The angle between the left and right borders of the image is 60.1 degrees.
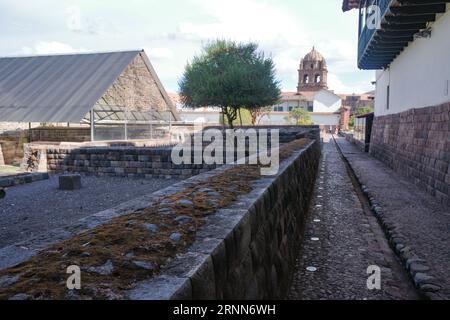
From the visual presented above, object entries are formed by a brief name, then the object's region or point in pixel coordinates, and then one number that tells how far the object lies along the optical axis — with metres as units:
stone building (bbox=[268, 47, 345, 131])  70.19
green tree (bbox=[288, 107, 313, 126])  63.41
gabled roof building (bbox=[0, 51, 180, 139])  20.09
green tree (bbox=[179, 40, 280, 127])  26.94
